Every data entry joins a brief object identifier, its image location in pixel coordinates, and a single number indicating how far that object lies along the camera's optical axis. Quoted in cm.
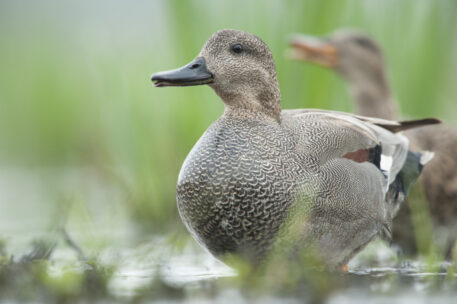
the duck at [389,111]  1036
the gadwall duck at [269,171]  700
